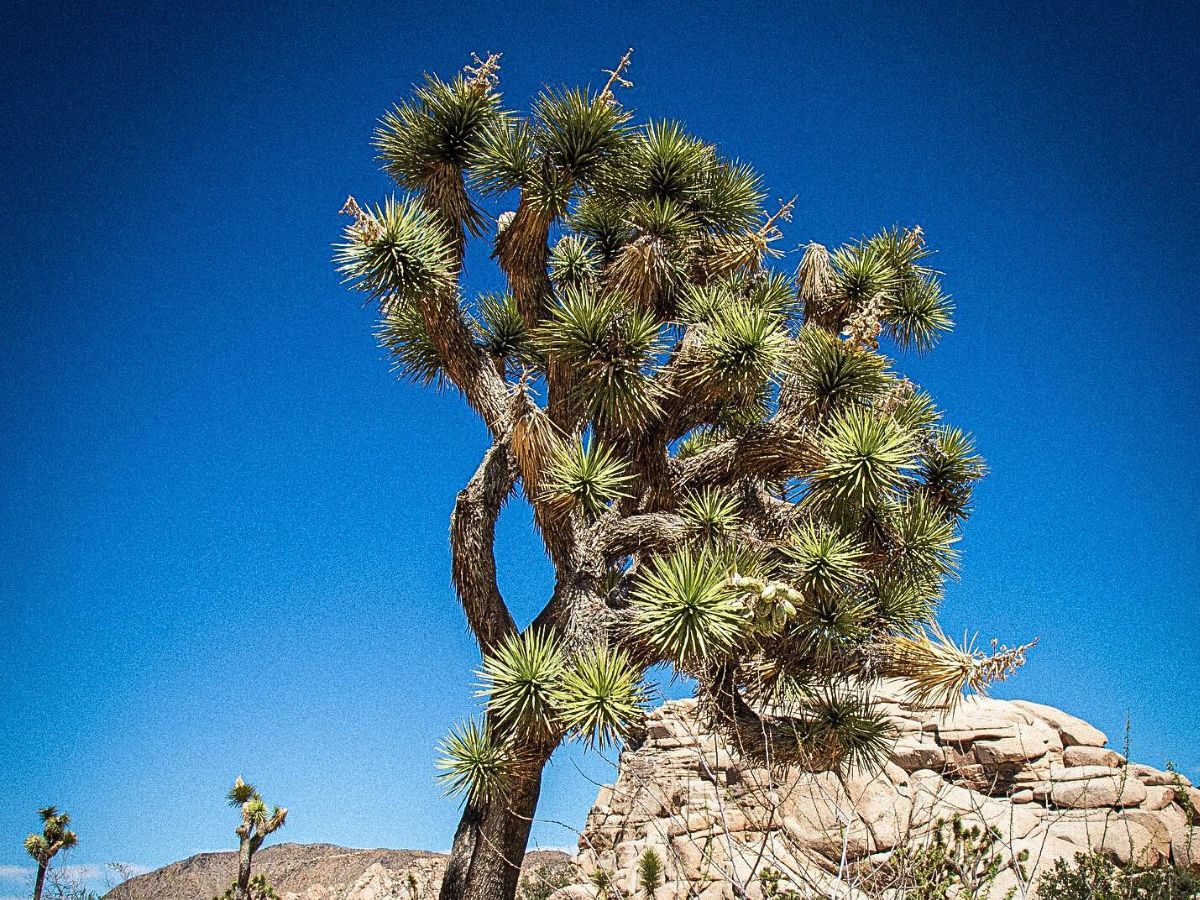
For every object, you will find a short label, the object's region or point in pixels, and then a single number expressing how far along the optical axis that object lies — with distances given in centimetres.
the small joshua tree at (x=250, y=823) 1276
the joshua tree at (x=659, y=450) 576
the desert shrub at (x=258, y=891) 1179
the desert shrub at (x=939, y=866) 521
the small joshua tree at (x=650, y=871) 670
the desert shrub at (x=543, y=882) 1138
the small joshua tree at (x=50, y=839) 1498
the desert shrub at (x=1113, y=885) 630
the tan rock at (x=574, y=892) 937
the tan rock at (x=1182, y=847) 1064
